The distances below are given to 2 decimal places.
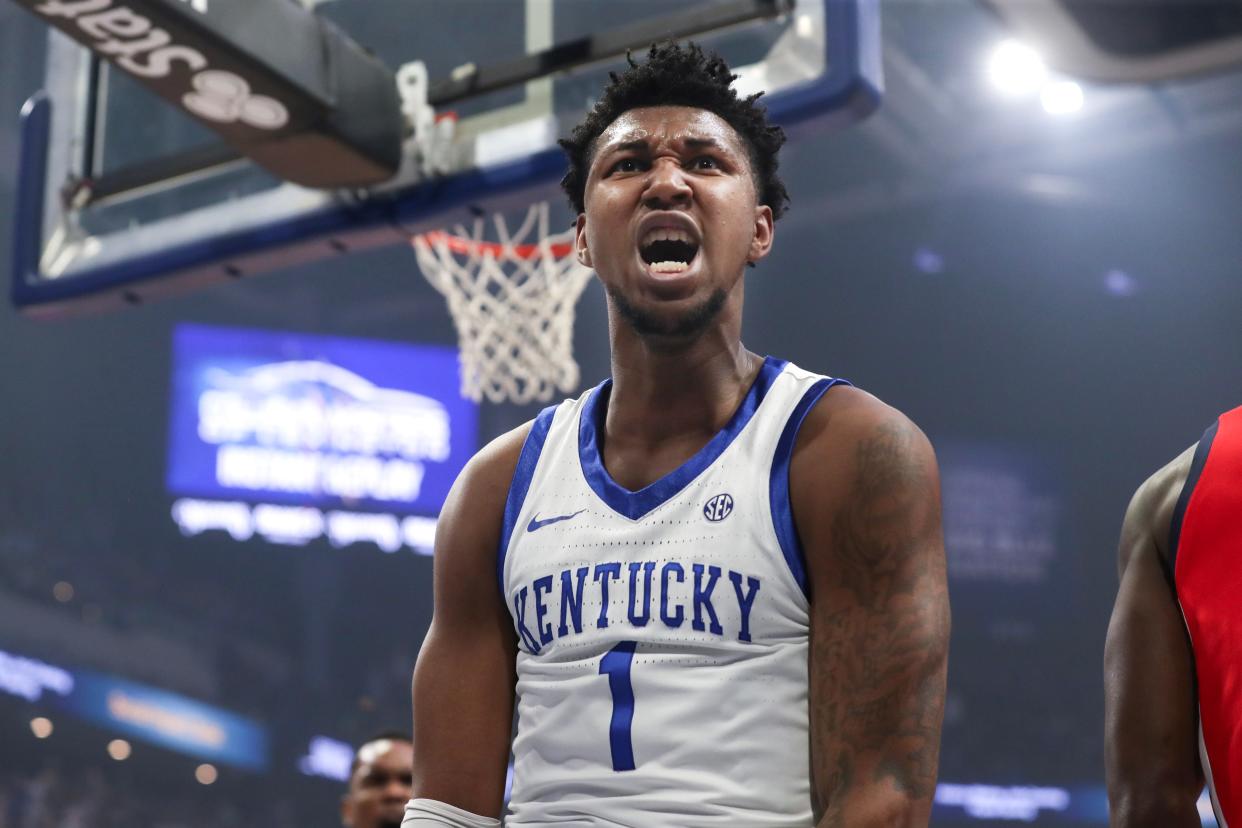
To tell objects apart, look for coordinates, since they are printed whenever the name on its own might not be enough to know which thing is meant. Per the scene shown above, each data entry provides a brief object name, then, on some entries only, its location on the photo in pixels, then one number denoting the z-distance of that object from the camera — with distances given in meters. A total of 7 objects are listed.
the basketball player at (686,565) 1.75
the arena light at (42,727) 12.62
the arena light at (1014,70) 11.91
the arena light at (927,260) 13.72
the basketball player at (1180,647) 1.71
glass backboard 3.62
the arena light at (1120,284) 13.43
